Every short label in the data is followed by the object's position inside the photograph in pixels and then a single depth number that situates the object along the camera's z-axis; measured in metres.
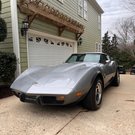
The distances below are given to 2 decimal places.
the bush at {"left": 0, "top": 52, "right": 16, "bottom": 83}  4.06
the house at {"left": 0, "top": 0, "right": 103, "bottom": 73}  4.78
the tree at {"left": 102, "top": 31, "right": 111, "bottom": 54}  23.04
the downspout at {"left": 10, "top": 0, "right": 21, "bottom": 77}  4.68
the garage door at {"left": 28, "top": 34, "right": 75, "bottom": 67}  5.49
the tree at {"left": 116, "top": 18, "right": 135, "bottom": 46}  16.71
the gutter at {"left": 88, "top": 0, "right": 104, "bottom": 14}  11.19
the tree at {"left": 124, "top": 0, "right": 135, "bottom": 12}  7.39
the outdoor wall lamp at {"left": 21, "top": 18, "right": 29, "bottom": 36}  4.85
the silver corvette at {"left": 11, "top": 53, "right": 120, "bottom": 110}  2.44
